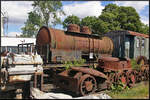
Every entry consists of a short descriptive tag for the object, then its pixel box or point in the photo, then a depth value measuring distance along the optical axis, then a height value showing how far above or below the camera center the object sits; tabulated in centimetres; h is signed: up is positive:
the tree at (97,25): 2644 +415
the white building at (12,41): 2325 +107
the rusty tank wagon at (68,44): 846 +28
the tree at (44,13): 3747 +890
